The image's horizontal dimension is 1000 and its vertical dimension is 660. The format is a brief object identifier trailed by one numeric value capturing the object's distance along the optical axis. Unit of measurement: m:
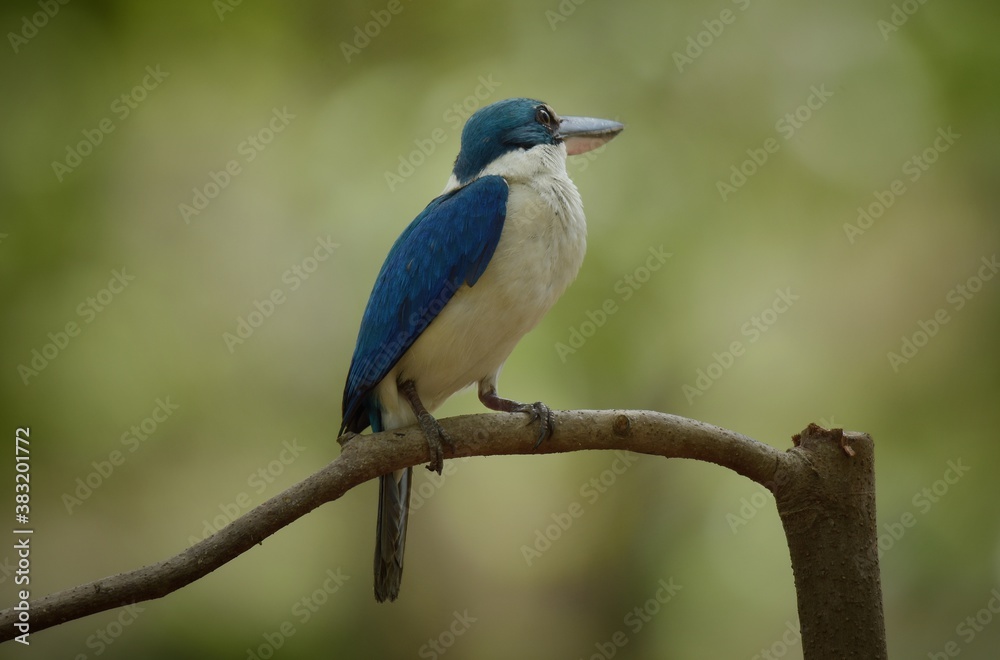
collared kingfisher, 5.42
